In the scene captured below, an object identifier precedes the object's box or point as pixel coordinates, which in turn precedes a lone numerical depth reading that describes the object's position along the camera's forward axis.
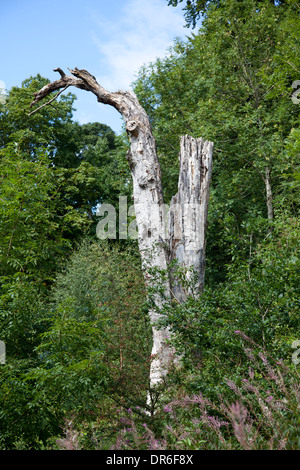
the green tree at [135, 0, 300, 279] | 11.73
